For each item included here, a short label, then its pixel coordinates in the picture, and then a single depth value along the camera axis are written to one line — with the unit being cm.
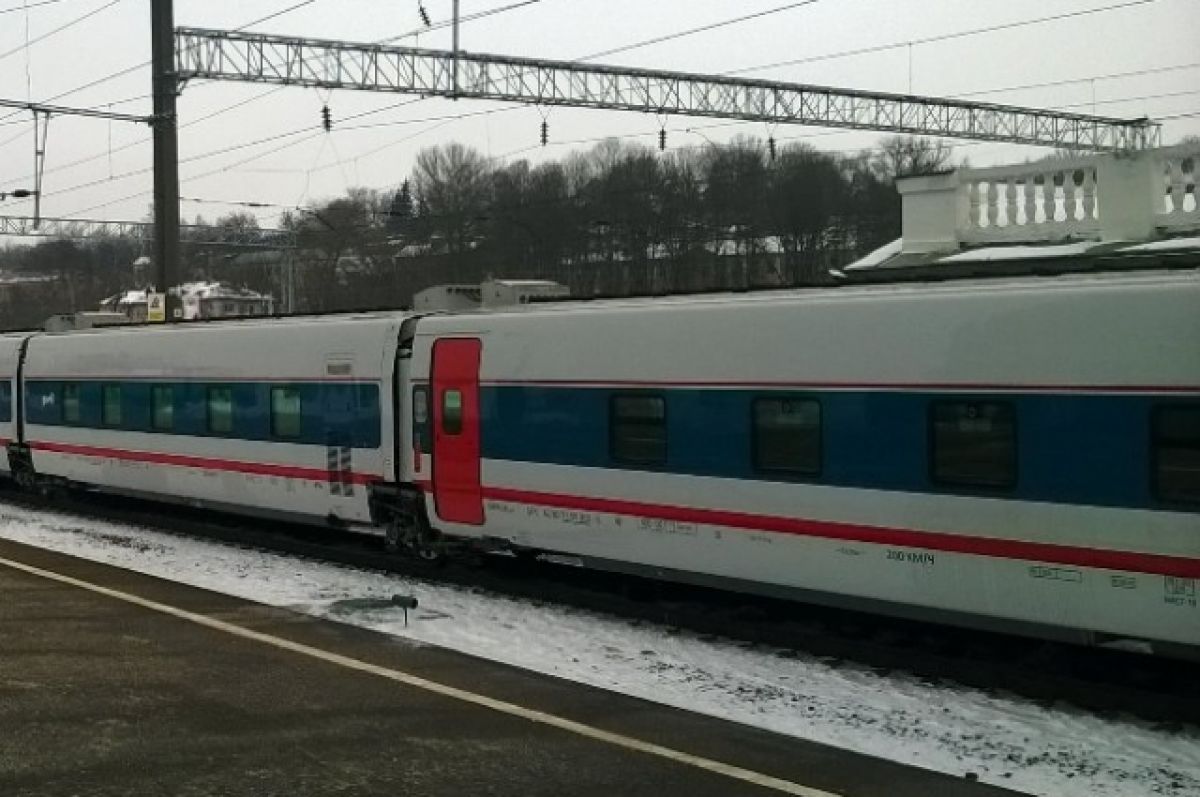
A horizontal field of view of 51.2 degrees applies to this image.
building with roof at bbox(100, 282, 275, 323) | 4744
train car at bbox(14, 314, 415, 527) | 1420
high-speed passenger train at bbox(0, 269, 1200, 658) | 785
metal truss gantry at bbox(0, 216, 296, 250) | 4656
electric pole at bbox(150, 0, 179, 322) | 2239
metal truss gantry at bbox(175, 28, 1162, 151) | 2281
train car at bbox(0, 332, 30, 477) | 2177
